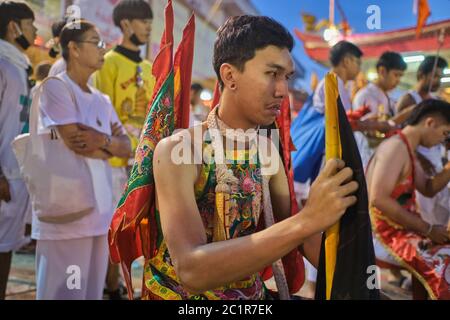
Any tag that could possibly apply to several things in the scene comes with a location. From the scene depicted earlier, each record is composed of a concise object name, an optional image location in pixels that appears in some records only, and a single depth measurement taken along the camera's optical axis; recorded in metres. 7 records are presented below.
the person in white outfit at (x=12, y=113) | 2.96
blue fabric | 3.84
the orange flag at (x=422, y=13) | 4.82
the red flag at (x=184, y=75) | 1.68
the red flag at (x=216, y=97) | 1.76
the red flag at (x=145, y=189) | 1.47
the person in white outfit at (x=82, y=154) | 2.61
